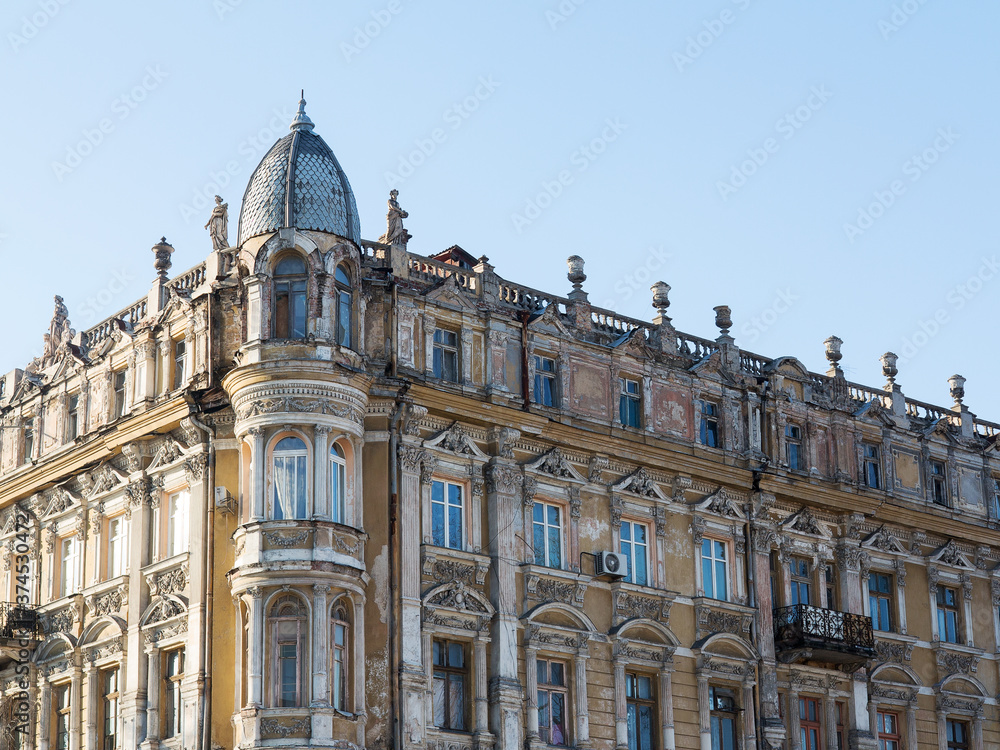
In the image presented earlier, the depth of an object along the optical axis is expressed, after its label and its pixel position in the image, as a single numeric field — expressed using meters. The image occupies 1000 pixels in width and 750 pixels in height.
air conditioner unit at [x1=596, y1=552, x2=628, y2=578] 42.88
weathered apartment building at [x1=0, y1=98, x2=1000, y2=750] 38.84
